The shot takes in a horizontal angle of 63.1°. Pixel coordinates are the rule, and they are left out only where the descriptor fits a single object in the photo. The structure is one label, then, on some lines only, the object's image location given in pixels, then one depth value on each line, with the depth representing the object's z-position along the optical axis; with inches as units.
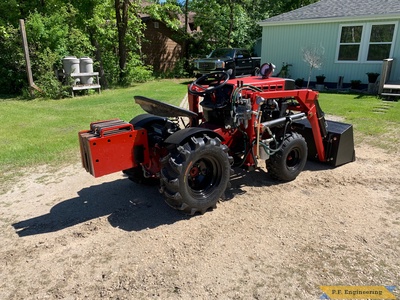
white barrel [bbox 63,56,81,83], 480.4
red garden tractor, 129.3
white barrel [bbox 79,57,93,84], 506.3
